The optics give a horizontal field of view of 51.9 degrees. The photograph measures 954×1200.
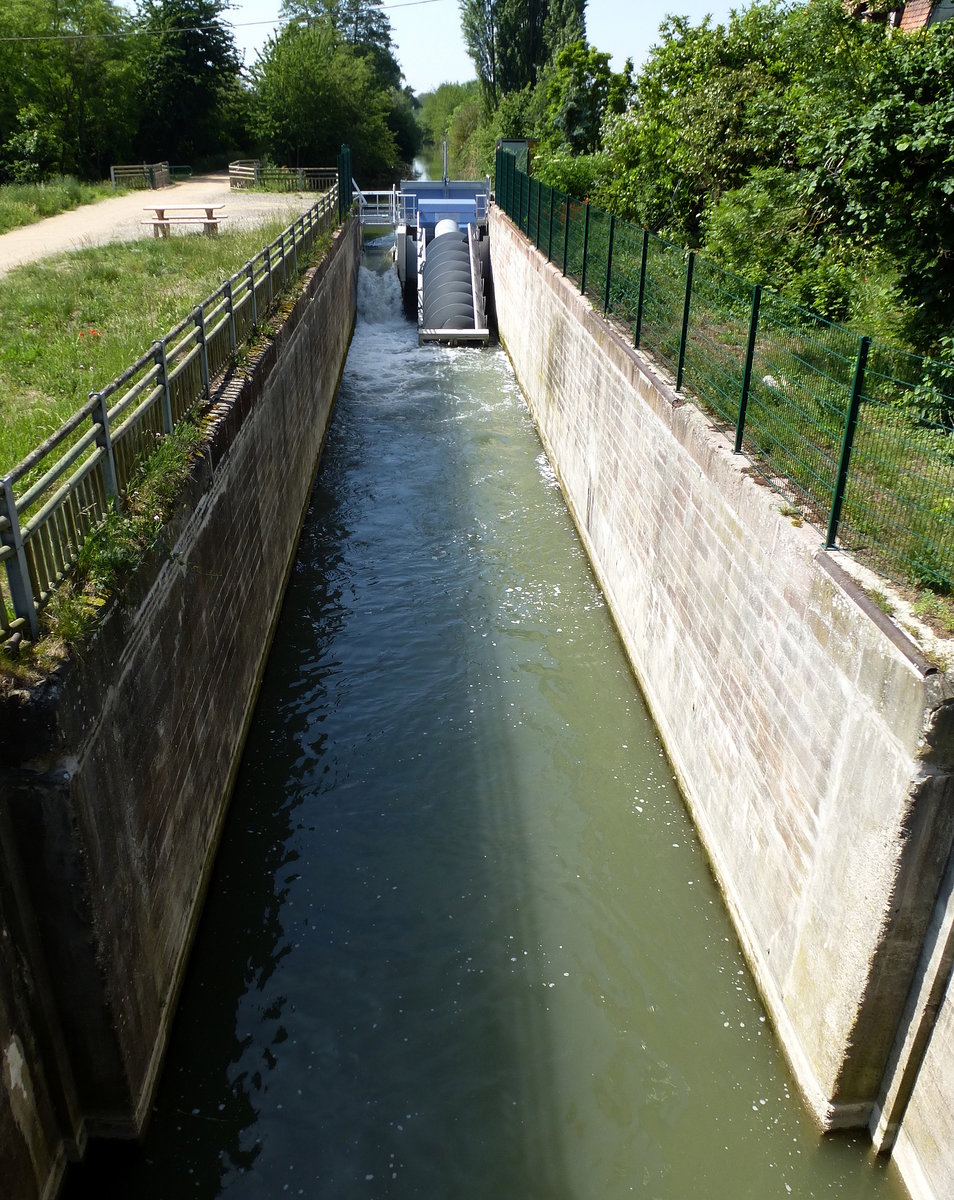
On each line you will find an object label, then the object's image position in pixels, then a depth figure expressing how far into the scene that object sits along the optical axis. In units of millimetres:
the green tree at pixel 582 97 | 33156
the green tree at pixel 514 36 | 50562
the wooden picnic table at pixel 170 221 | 20391
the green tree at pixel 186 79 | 44688
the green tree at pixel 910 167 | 8266
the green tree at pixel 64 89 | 35312
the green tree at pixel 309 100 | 43938
